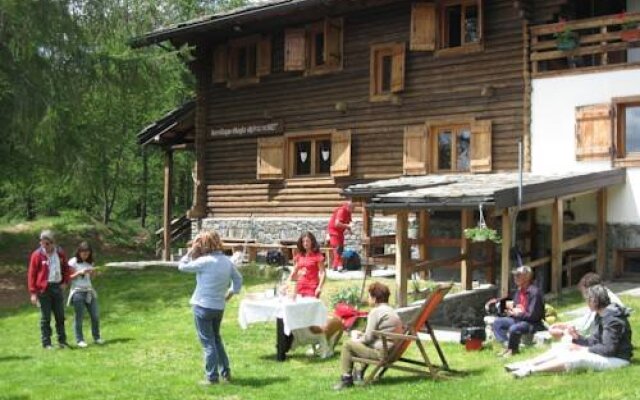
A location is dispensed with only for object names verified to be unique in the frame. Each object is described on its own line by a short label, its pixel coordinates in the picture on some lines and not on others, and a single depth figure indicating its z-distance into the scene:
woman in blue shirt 7.82
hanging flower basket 11.32
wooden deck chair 7.55
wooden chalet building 16.30
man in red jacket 10.43
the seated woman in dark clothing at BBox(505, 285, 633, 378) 7.47
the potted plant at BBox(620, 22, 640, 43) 14.70
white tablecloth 8.95
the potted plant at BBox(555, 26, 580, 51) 15.35
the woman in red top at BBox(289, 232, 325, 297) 9.84
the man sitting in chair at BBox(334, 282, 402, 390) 7.70
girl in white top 10.79
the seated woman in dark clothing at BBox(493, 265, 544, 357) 8.85
